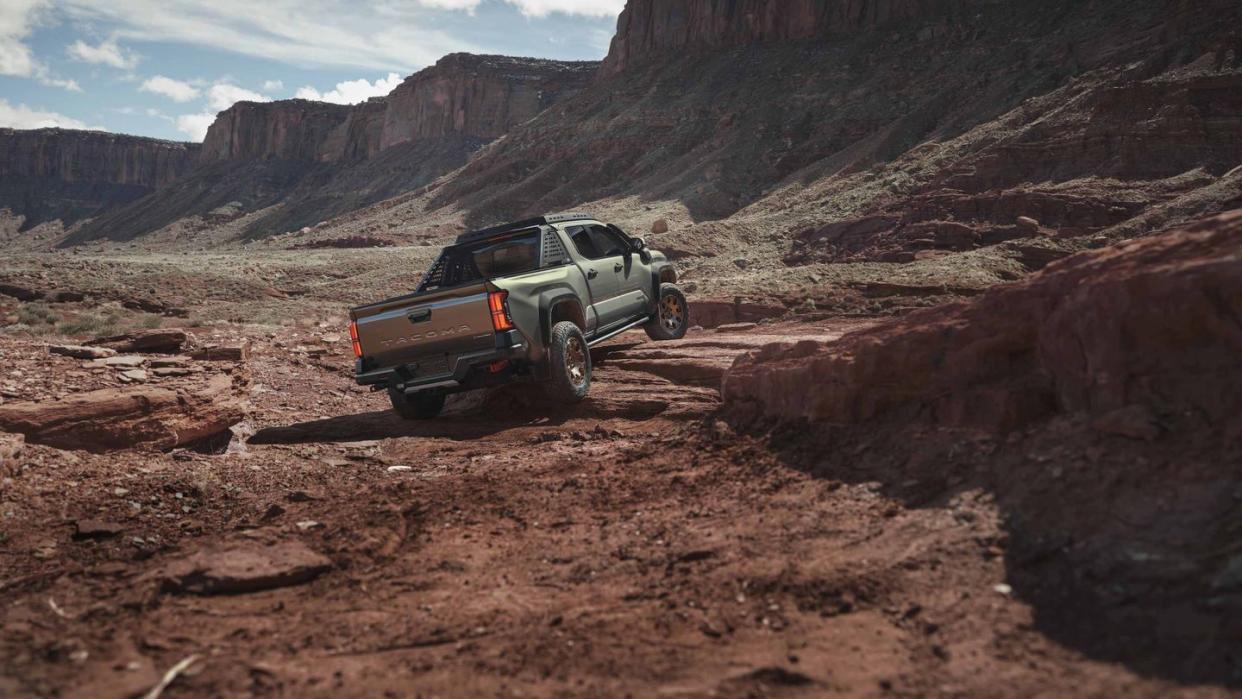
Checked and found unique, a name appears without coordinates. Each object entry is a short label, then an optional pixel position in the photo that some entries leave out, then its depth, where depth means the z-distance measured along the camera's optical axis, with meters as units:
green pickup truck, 7.70
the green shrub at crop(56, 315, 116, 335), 16.38
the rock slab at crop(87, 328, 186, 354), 9.08
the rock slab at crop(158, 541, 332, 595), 4.18
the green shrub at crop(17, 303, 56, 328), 18.58
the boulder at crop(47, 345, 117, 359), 8.00
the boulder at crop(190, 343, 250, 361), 9.16
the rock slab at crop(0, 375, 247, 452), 6.48
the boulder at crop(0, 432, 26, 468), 5.78
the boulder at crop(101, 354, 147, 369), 7.82
